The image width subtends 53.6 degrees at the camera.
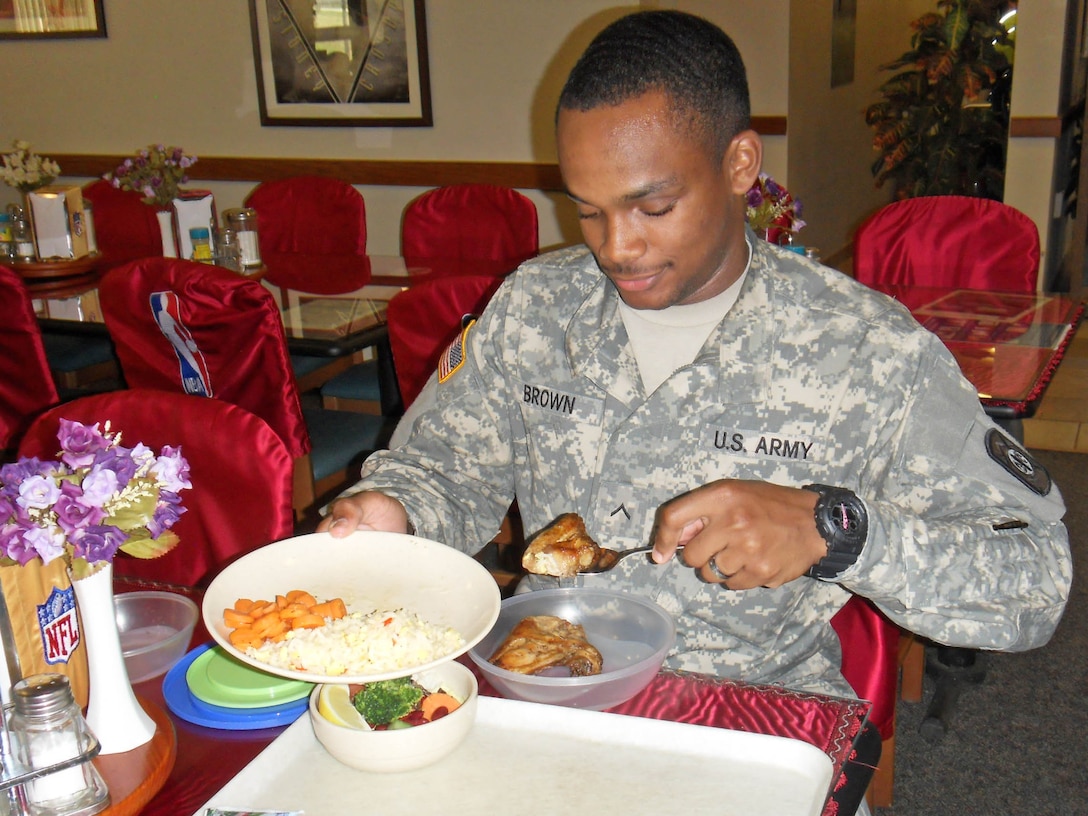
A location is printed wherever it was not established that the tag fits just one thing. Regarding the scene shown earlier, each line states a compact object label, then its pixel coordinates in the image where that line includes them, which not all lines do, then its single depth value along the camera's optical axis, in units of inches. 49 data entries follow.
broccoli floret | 41.1
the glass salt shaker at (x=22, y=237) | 144.7
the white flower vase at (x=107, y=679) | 41.3
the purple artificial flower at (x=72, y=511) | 38.1
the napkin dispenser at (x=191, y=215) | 139.6
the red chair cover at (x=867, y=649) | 62.0
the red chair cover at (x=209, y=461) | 61.7
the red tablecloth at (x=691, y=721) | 40.7
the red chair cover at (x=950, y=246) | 116.2
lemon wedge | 40.9
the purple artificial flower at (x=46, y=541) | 37.9
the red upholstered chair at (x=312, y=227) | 150.9
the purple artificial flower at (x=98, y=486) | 38.6
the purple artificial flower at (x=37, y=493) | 37.8
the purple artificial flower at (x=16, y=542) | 37.9
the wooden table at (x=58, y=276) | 138.0
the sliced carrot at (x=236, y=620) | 42.9
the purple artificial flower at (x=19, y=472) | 38.9
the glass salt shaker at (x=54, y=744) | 36.9
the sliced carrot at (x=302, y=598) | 44.7
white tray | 38.1
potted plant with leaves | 236.8
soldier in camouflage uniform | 47.6
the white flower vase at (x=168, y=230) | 141.3
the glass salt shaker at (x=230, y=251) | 138.8
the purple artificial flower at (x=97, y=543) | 38.4
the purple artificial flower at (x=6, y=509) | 38.0
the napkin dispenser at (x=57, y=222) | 143.2
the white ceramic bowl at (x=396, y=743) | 39.2
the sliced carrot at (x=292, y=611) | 43.3
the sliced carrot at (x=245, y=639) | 41.7
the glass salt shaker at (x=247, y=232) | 140.0
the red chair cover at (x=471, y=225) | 147.7
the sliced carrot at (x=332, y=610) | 44.1
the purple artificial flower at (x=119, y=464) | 39.4
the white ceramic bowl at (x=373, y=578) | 45.6
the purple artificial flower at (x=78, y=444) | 39.6
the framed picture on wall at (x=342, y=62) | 189.3
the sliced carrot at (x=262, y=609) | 43.6
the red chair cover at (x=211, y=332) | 98.7
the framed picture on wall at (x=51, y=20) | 214.2
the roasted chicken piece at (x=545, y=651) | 45.0
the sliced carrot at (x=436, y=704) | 41.5
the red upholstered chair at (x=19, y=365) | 113.0
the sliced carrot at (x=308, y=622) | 42.9
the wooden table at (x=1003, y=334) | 84.6
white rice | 40.4
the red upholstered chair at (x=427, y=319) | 98.3
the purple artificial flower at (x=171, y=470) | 41.3
